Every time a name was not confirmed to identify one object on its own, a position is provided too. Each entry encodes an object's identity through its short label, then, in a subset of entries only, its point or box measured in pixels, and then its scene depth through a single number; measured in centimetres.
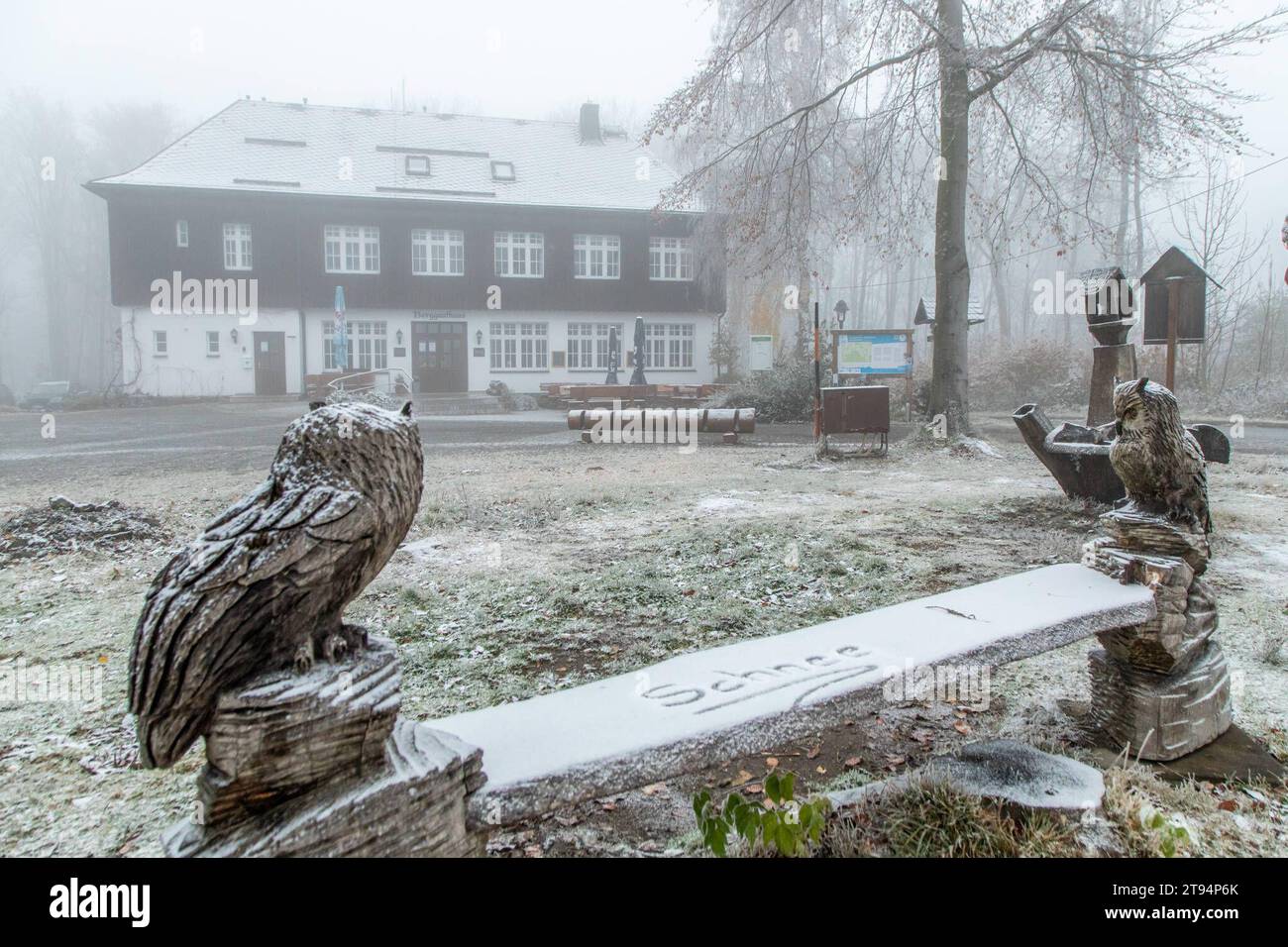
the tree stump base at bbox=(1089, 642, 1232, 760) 322
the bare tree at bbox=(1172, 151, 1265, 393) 2194
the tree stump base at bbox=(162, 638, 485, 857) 164
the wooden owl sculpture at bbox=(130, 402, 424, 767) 163
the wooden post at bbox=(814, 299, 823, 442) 1260
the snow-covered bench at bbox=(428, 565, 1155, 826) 206
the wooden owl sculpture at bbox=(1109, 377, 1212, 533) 336
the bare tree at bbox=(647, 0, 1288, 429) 1202
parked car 2581
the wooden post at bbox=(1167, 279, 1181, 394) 952
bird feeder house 842
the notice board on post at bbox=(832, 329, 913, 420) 1627
